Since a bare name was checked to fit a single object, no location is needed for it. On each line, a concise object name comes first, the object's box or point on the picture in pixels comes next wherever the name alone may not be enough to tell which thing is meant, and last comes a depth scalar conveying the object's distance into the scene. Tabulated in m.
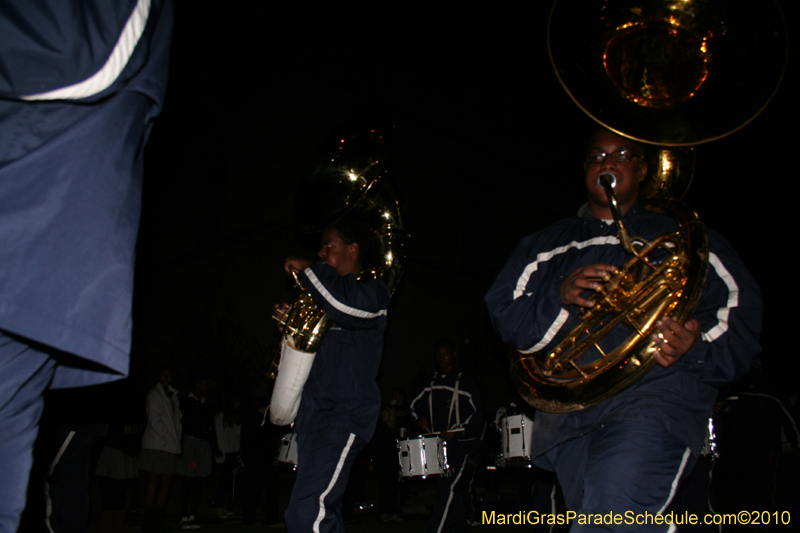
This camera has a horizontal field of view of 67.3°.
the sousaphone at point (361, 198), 4.84
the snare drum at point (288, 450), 5.29
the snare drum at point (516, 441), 5.51
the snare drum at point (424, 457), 6.04
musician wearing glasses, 2.17
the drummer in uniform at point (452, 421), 5.94
